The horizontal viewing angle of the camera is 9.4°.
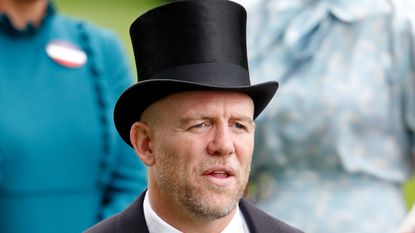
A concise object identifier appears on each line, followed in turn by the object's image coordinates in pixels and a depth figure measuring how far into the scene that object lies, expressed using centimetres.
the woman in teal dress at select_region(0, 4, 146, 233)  890
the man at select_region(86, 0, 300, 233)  719
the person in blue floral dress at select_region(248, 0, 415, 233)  981
